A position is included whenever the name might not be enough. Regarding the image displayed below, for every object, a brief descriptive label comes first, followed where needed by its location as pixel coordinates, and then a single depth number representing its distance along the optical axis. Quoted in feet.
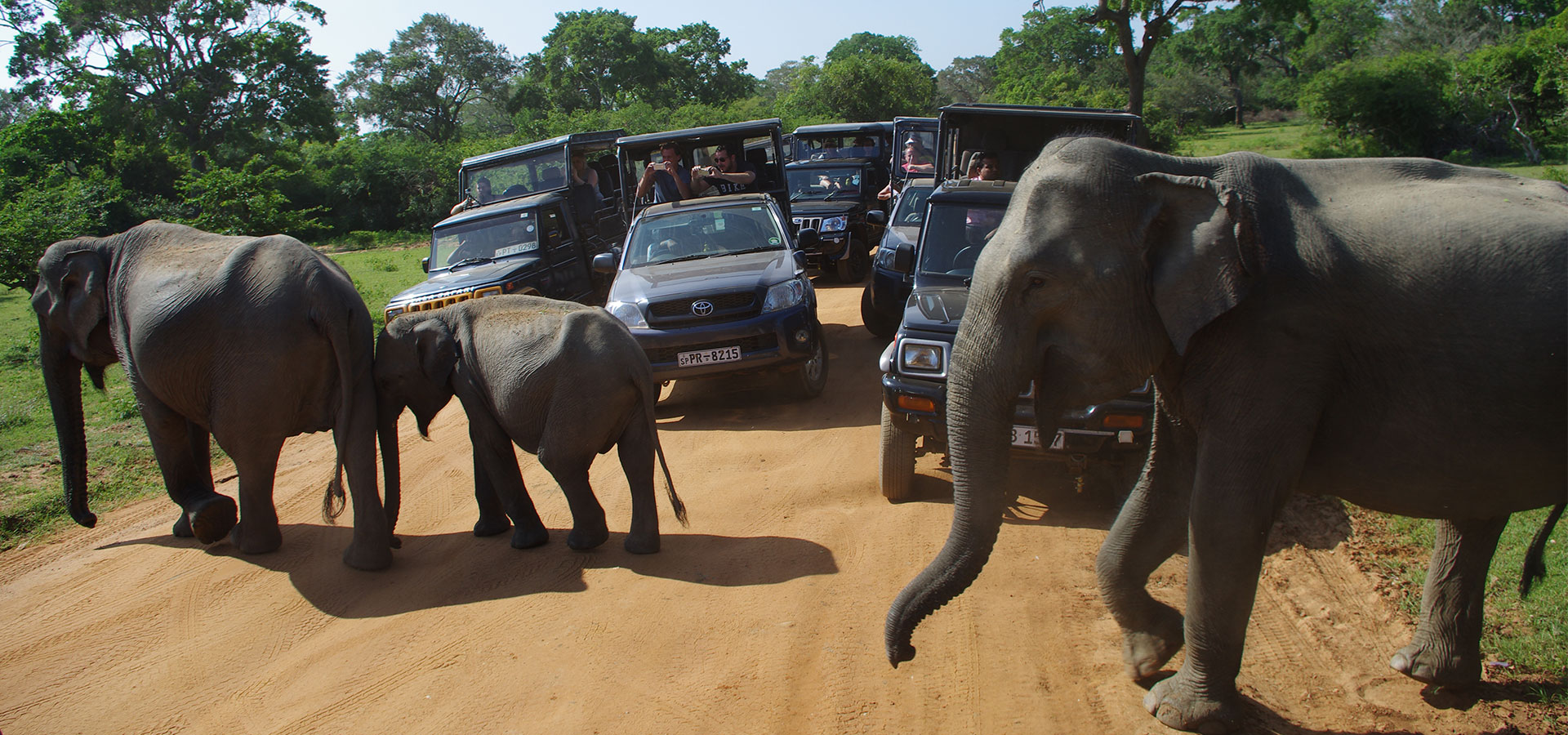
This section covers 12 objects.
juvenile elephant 17.53
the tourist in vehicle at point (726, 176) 41.65
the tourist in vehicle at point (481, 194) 47.65
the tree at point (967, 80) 269.44
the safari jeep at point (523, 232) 36.96
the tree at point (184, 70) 121.49
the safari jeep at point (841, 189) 52.21
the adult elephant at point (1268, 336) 9.28
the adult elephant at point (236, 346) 17.90
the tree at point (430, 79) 181.68
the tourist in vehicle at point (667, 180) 39.60
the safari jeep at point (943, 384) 17.54
